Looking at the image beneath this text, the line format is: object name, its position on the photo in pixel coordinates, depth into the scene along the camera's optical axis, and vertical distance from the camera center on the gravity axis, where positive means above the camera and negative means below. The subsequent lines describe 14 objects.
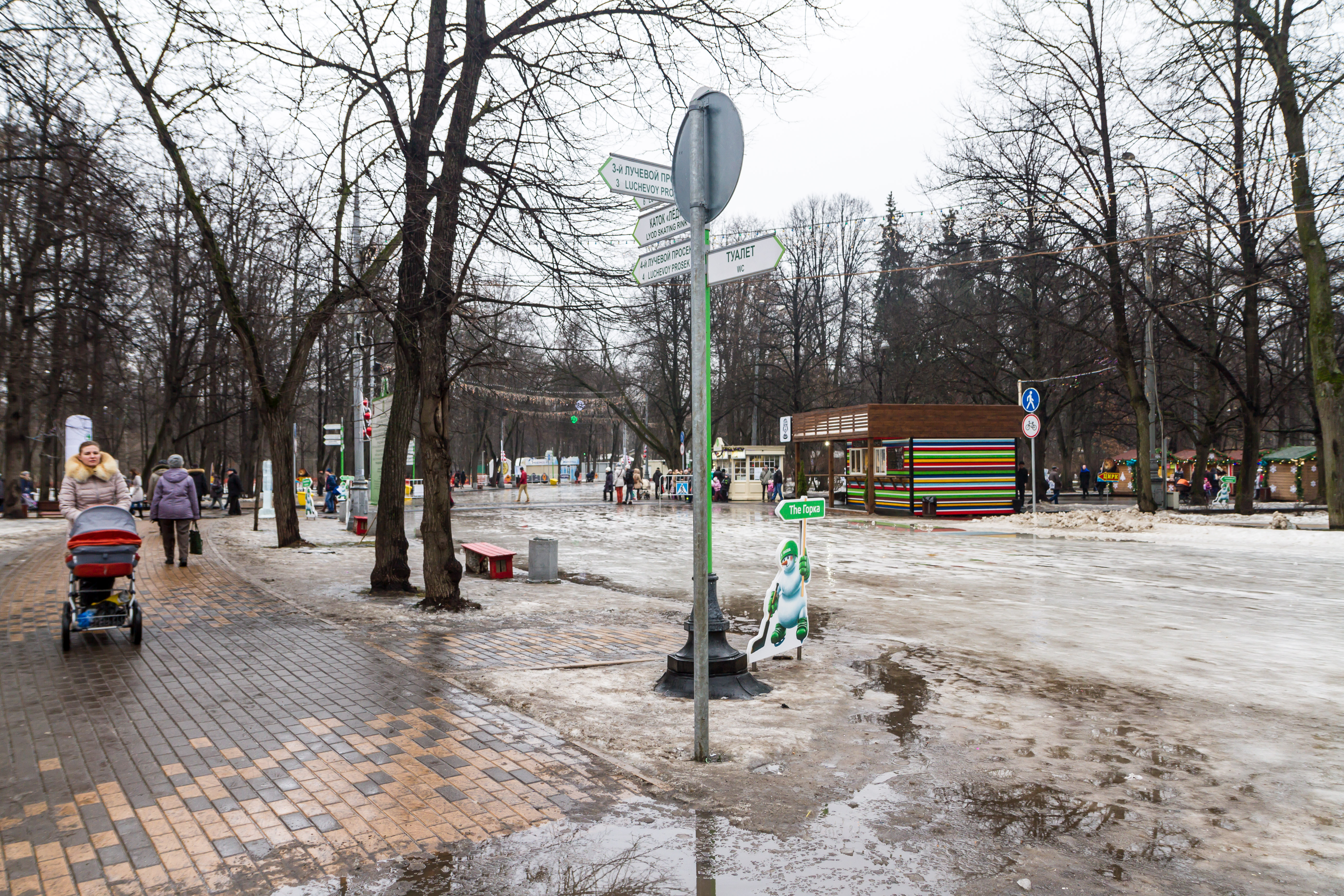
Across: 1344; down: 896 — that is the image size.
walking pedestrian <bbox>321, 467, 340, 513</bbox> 33.81 -0.63
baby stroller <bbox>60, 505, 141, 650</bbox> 7.48 -0.81
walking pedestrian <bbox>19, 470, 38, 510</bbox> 31.16 -0.61
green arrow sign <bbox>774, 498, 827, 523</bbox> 7.17 -0.26
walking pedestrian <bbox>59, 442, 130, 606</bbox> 8.07 -0.07
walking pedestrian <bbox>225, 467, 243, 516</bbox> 30.36 -0.48
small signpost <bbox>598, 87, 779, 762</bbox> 4.85 +1.28
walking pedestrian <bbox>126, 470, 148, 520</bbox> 22.02 -0.48
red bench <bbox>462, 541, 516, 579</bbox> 13.11 -1.28
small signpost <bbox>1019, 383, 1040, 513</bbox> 21.38 +1.66
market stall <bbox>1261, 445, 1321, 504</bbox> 41.97 +0.17
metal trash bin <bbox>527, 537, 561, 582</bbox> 12.68 -1.19
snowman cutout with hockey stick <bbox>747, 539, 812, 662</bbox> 6.96 -1.08
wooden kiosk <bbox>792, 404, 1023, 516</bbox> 30.64 +0.80
